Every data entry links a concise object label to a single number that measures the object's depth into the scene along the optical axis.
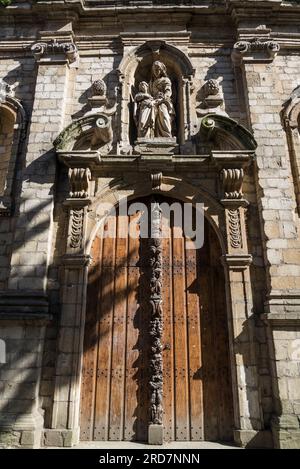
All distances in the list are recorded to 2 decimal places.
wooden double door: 5.07
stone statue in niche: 6.43
